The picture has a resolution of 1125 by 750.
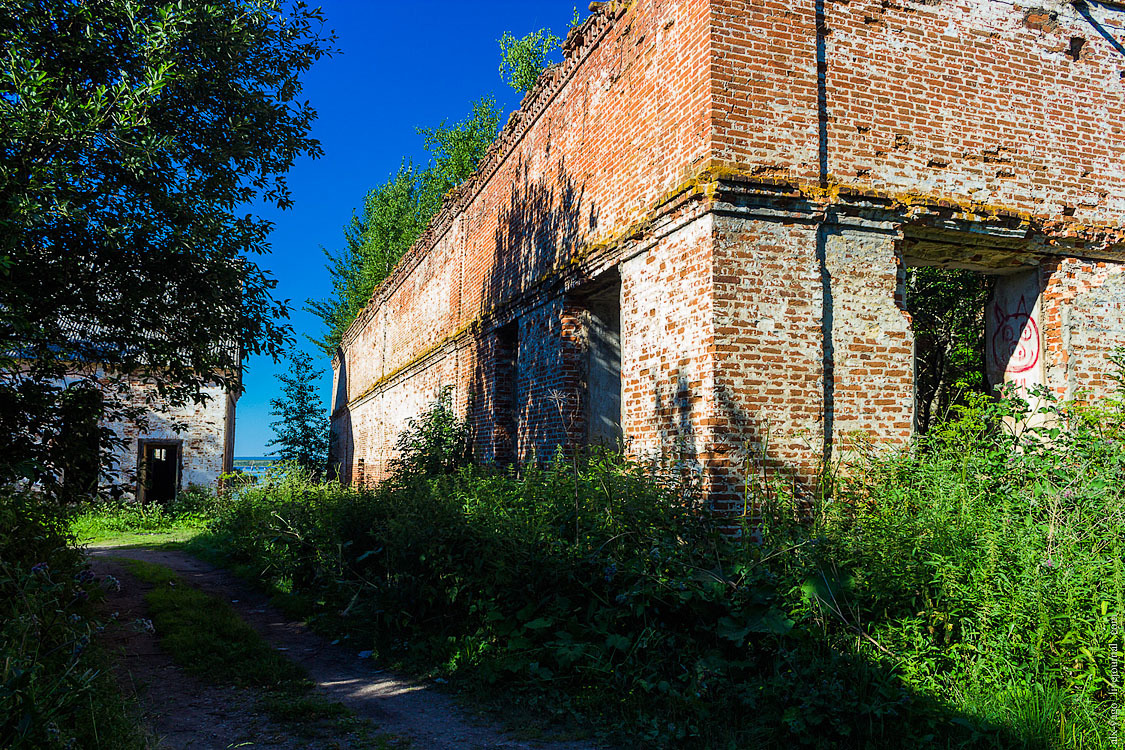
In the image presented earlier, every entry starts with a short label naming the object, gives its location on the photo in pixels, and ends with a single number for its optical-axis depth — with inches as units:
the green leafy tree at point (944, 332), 402.3
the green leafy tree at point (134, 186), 255.8
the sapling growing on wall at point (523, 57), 1196.5
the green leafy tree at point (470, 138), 1273.4
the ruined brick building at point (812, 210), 262.4
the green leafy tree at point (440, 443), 485.1
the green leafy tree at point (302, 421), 1119.0
